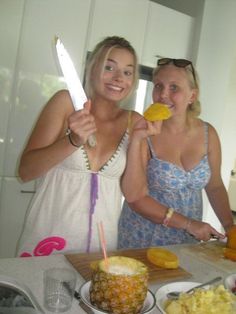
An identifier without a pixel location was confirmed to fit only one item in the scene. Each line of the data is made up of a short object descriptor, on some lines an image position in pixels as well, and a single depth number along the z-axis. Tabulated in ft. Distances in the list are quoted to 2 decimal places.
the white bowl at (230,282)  3.06
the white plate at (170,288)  2.72
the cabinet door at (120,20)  7.86
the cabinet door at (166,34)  8.73
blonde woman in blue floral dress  4.56
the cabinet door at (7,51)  6.93
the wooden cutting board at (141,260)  3.20
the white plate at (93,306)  2.39
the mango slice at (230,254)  3.96
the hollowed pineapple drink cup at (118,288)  2.34
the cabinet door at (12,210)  7.49
